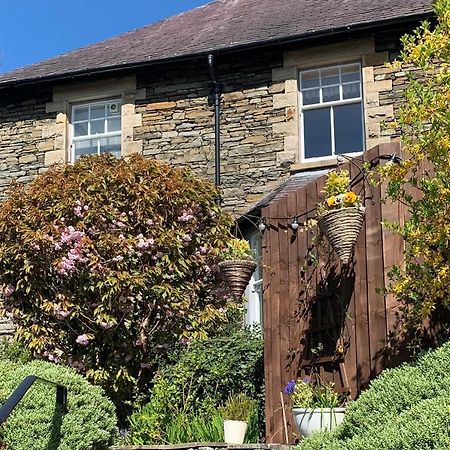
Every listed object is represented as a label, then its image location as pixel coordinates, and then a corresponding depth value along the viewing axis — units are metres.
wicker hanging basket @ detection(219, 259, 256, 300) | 8.55
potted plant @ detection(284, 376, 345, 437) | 5.90
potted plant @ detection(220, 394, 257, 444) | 7.14
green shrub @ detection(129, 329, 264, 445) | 7.98
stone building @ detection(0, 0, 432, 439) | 11.62
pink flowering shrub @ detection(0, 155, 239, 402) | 9.30
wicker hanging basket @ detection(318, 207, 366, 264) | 5.91
